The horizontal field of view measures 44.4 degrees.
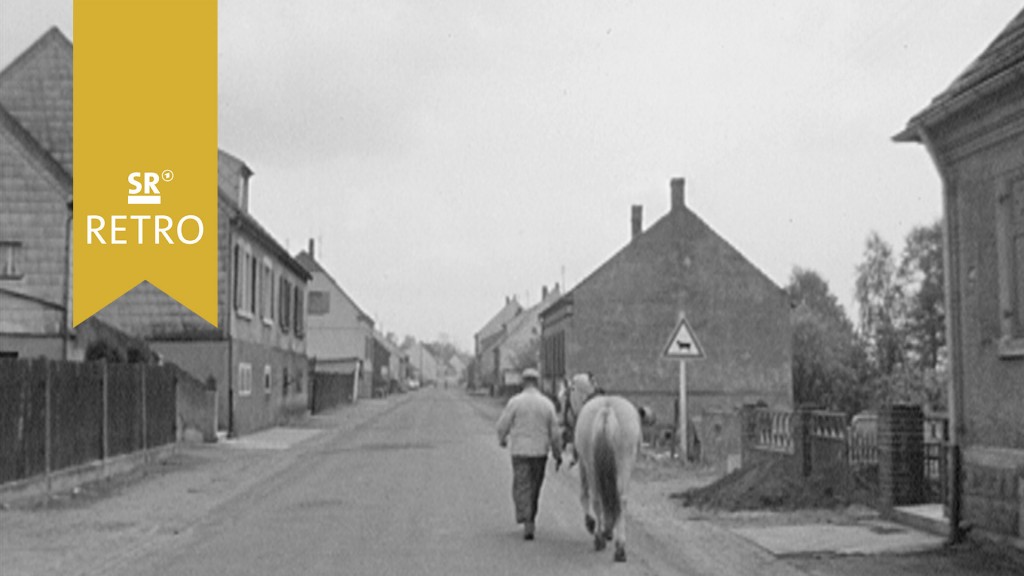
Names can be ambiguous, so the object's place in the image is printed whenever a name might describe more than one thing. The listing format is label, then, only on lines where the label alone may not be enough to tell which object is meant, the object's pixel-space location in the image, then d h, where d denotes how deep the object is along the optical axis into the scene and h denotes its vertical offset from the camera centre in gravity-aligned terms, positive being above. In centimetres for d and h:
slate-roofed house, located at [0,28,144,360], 2634 +236
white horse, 1105 -87
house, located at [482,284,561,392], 9704 +140
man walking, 1230 -80
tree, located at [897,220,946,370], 7675 +381
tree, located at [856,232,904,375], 7912 +350
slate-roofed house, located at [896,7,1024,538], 1116 +88
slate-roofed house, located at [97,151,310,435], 3184 +94
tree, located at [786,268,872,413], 6147 -25
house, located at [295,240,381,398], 8894 +241
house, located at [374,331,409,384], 12538 -57
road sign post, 2211 +22
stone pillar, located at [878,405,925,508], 1324 -105
